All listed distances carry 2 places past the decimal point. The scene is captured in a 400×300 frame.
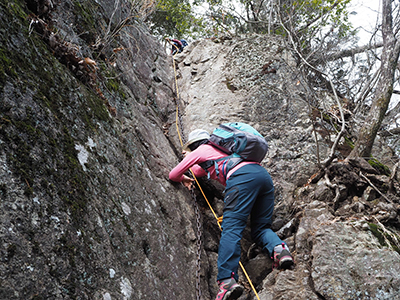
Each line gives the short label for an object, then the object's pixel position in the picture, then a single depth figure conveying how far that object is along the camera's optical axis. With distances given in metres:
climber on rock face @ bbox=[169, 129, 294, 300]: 3.61
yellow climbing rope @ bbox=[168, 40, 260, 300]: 3.96
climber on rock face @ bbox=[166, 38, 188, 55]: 10.57
